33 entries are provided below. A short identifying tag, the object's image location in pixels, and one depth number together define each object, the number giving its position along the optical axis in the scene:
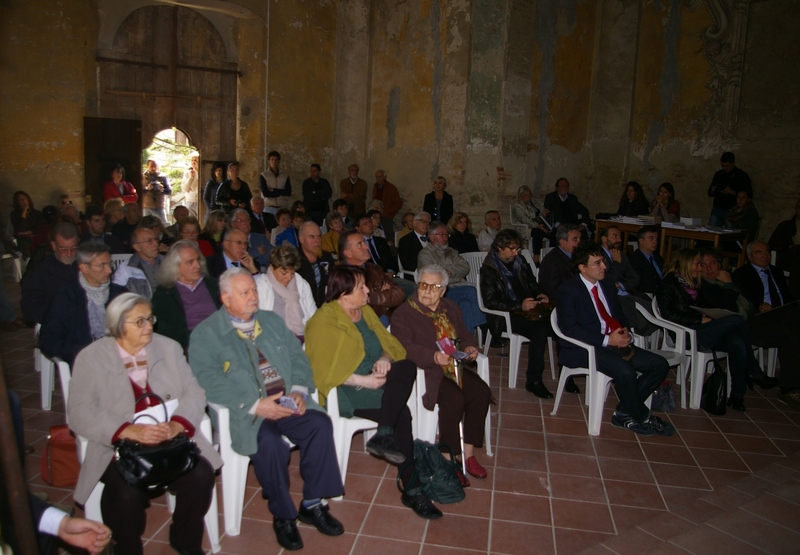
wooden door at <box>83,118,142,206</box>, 9.48
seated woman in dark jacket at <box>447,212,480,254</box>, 7.61
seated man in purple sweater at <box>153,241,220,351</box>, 3.99
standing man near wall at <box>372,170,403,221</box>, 10.76
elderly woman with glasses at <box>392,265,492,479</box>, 3.80
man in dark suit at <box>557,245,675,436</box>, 4.52
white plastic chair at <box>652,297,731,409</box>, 5.11
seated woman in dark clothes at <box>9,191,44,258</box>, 8.21
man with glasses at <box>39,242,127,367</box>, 3.80
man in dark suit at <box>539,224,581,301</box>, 5.59
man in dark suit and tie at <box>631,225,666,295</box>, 6.19
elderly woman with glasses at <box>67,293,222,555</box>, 2.81
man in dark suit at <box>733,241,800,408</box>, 5.28
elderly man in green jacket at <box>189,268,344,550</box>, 3.17
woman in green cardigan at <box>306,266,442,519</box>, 3.54
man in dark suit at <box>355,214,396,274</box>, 6.74
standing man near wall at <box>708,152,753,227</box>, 9.09
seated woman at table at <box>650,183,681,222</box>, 8.85
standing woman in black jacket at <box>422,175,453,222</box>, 9.80
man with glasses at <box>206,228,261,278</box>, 5.05
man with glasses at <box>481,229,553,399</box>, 5.26
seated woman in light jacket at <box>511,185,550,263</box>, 9.74
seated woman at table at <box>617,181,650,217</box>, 9.67
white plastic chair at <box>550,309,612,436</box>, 4.52
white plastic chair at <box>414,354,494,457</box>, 3.85
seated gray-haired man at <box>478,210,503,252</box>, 7.85
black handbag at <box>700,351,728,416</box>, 4.96
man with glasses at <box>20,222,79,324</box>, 4.58
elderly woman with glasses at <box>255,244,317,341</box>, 4.38
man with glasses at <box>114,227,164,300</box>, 4.76
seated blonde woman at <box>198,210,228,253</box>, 6.00
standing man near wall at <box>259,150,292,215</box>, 10.40
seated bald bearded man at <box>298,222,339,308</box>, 5.26
